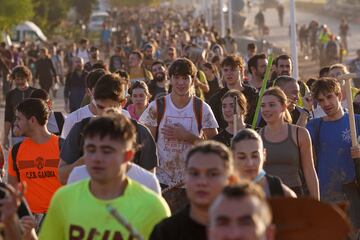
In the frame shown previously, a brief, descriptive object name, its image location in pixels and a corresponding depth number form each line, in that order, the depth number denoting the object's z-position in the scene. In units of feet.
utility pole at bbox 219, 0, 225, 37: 168.93
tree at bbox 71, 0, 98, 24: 262.26
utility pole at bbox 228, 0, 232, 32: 173.13
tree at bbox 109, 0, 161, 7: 386.52
